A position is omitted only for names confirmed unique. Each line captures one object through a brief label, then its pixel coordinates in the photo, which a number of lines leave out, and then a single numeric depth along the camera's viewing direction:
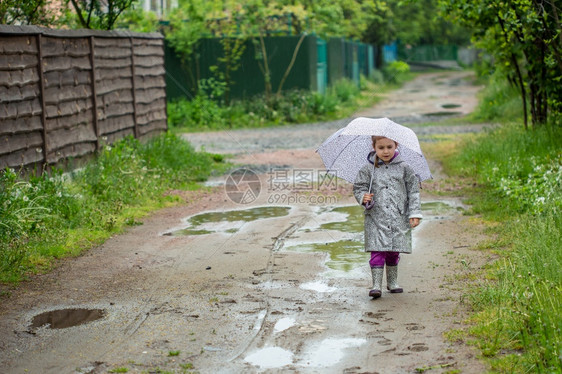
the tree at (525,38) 19.54
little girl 11.46
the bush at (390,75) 81.15
